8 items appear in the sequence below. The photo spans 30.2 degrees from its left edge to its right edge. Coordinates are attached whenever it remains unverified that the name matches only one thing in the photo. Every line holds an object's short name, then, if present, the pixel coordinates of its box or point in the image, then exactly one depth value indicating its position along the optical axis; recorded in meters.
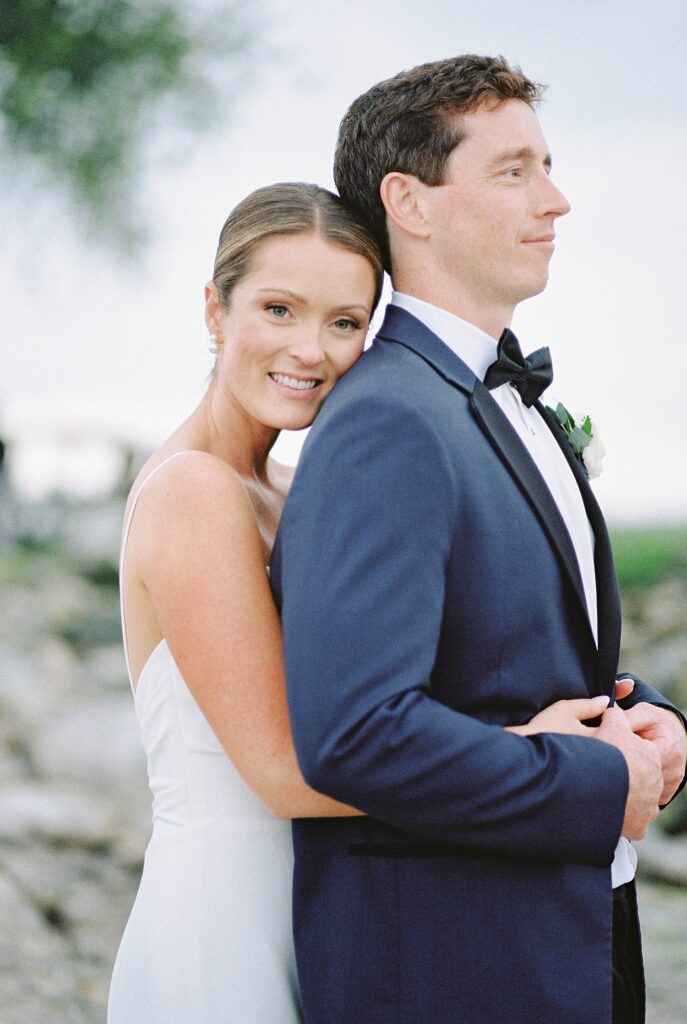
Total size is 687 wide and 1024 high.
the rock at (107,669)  8.54
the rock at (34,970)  4.13
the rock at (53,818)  5.47
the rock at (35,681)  7.61
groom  1.57
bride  1.84
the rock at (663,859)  5.57
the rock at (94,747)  6.62
